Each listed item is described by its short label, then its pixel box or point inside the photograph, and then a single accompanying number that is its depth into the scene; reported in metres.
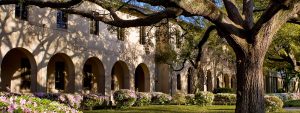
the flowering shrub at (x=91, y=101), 21.47
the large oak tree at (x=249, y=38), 10.99
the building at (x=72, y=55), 20.89
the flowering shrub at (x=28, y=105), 4.71
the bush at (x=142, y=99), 24.48
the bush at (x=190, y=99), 25.66
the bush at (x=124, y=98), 21.28
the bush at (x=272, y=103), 20.02
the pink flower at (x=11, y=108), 4.63
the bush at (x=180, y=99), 26.31
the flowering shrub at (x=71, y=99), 19.85
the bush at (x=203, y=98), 24.27
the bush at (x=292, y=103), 27.80
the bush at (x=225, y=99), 27.86
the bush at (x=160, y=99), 27.38
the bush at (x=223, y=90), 39.04
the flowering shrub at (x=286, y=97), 35.75
